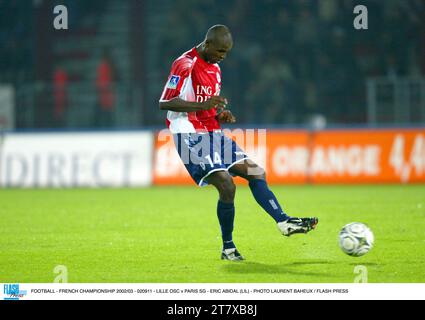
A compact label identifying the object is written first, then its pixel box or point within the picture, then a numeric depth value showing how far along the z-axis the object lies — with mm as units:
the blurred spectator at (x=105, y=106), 20141
